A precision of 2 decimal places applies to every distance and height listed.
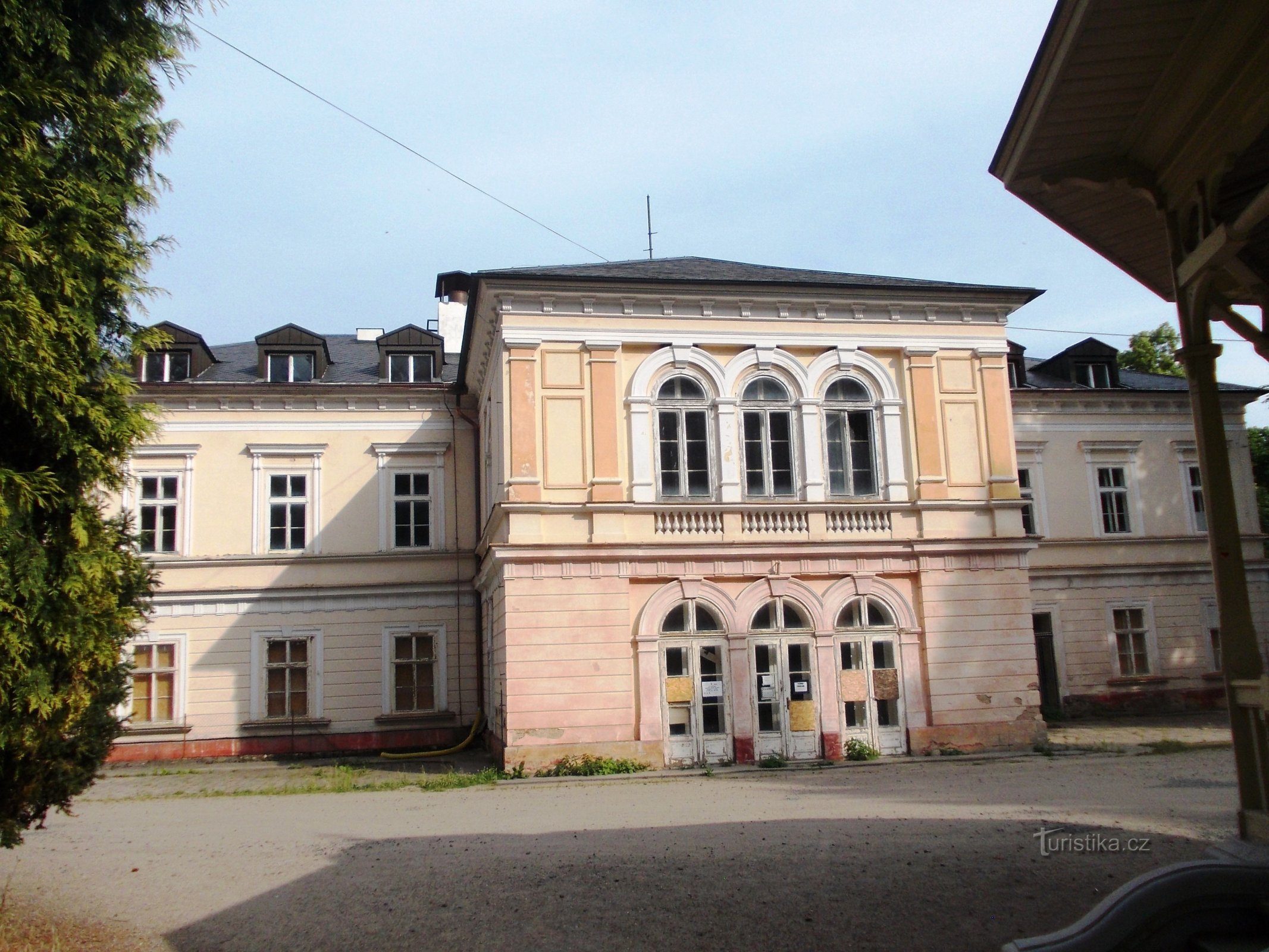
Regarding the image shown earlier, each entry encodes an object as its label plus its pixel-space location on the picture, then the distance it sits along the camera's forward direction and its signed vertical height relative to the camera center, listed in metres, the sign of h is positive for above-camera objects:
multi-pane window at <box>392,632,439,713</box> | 20.44 -0.46
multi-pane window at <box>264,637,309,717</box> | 20.11 -0.46
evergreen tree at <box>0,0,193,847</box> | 5.62 +1.79
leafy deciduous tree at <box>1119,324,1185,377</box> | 31.53 +8.57
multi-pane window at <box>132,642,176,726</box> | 19.77 -0.53
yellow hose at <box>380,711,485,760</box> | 18.75 -1.91
